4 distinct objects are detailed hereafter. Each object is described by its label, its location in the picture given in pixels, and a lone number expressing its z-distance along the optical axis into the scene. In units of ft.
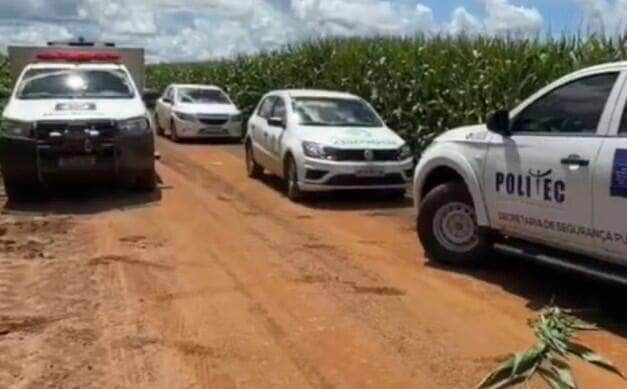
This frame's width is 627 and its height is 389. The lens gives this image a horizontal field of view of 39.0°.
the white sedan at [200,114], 81.00
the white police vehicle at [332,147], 40.04
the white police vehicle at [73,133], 37.60
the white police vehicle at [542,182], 19.98
